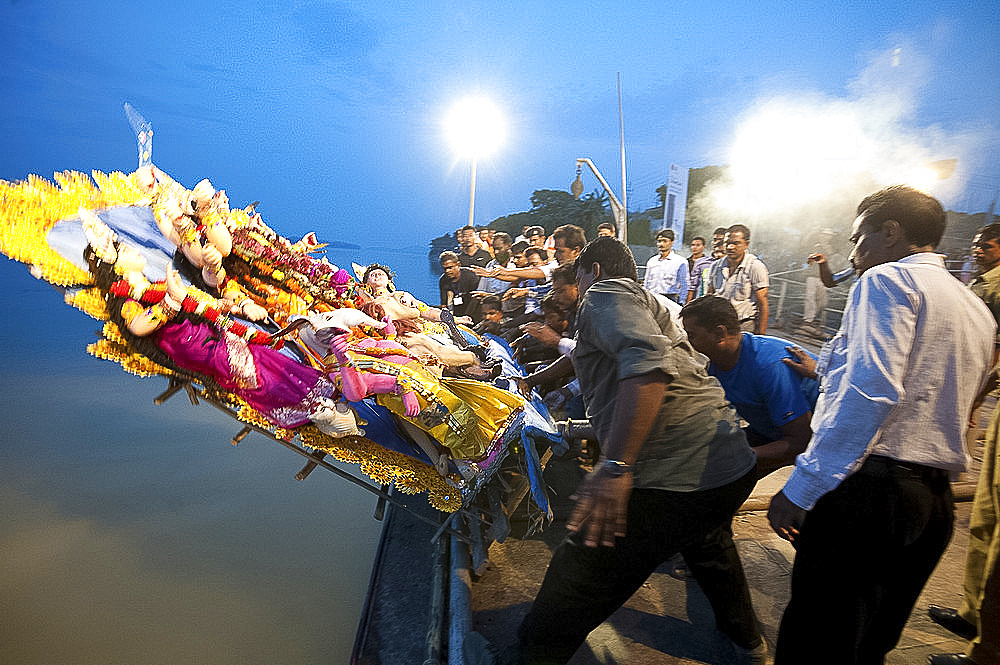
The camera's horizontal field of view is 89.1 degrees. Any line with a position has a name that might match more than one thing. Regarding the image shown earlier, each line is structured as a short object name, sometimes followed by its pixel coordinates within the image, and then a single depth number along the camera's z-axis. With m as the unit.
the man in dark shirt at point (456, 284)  5.97
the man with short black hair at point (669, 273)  6.04
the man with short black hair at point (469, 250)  6.83
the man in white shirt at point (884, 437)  1.22
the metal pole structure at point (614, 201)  9.07
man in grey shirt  1.39
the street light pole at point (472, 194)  11.25
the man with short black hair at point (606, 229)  6.77
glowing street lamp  11.25
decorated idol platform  2.24
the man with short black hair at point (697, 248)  6.85
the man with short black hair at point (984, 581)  1.74
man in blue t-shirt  2.12
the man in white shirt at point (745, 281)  4.82
